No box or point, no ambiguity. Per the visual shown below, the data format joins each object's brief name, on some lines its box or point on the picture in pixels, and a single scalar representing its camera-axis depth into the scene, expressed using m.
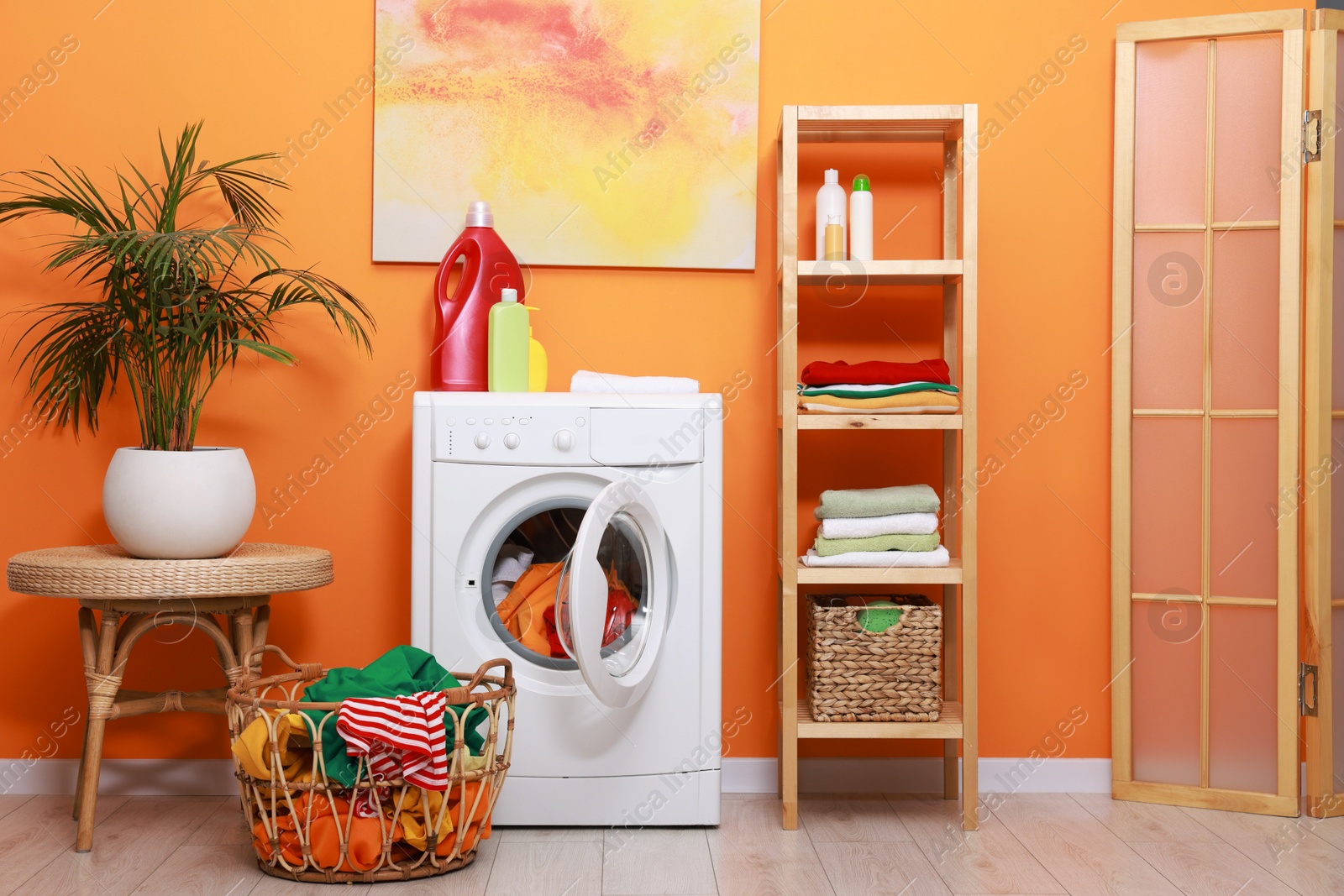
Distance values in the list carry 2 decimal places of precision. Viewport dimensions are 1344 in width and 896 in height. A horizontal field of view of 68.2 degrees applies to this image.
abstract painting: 2.27
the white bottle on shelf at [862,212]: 2.14
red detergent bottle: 2.13
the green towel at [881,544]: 2.06
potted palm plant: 1.88
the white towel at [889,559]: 2.05
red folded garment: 2.06
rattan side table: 1.80
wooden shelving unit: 2.04
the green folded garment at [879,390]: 2.04
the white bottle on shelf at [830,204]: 2.16
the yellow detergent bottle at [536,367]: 2.16
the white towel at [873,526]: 2.05
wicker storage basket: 2.06
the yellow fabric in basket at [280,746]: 1.69
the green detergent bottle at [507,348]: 2.06
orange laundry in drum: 1.97
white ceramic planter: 1.87
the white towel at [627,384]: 2.06
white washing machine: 1.94
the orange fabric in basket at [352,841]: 1.70
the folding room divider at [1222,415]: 2.16
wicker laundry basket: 1.69
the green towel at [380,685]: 1.69
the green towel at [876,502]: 2.05
